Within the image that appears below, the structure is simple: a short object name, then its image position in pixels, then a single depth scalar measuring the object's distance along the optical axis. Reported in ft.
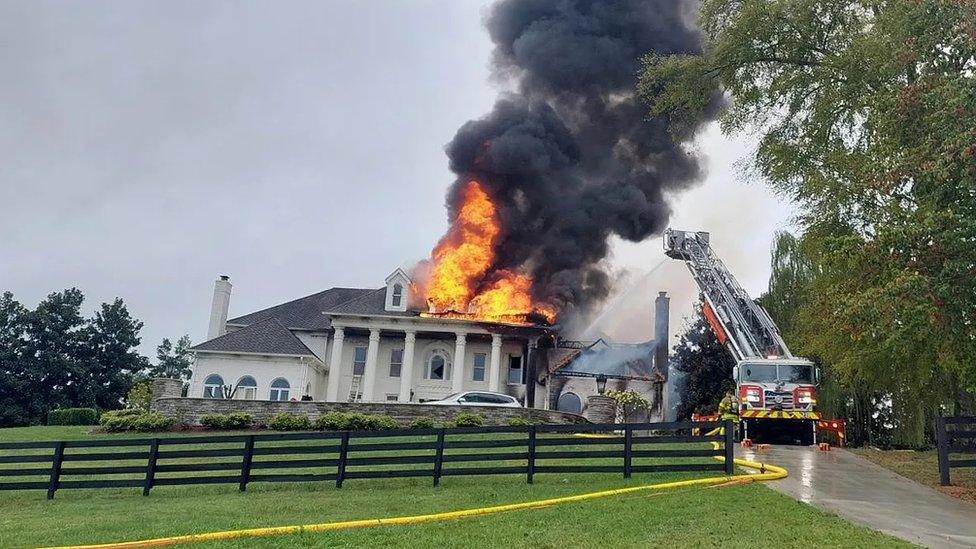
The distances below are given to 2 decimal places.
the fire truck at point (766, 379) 66.74
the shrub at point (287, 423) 75.72
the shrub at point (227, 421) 75.36
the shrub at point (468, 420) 76.23
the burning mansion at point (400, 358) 106.73
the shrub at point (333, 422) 74.59
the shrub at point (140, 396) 111.75
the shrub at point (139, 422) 74.43
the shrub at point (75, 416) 108.06
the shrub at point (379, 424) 75.22
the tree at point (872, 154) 39.34
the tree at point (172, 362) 265.75
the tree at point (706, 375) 114.93
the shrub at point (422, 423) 75.56
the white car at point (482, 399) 84.84
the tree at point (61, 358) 157.79
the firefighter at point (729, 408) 62.80
